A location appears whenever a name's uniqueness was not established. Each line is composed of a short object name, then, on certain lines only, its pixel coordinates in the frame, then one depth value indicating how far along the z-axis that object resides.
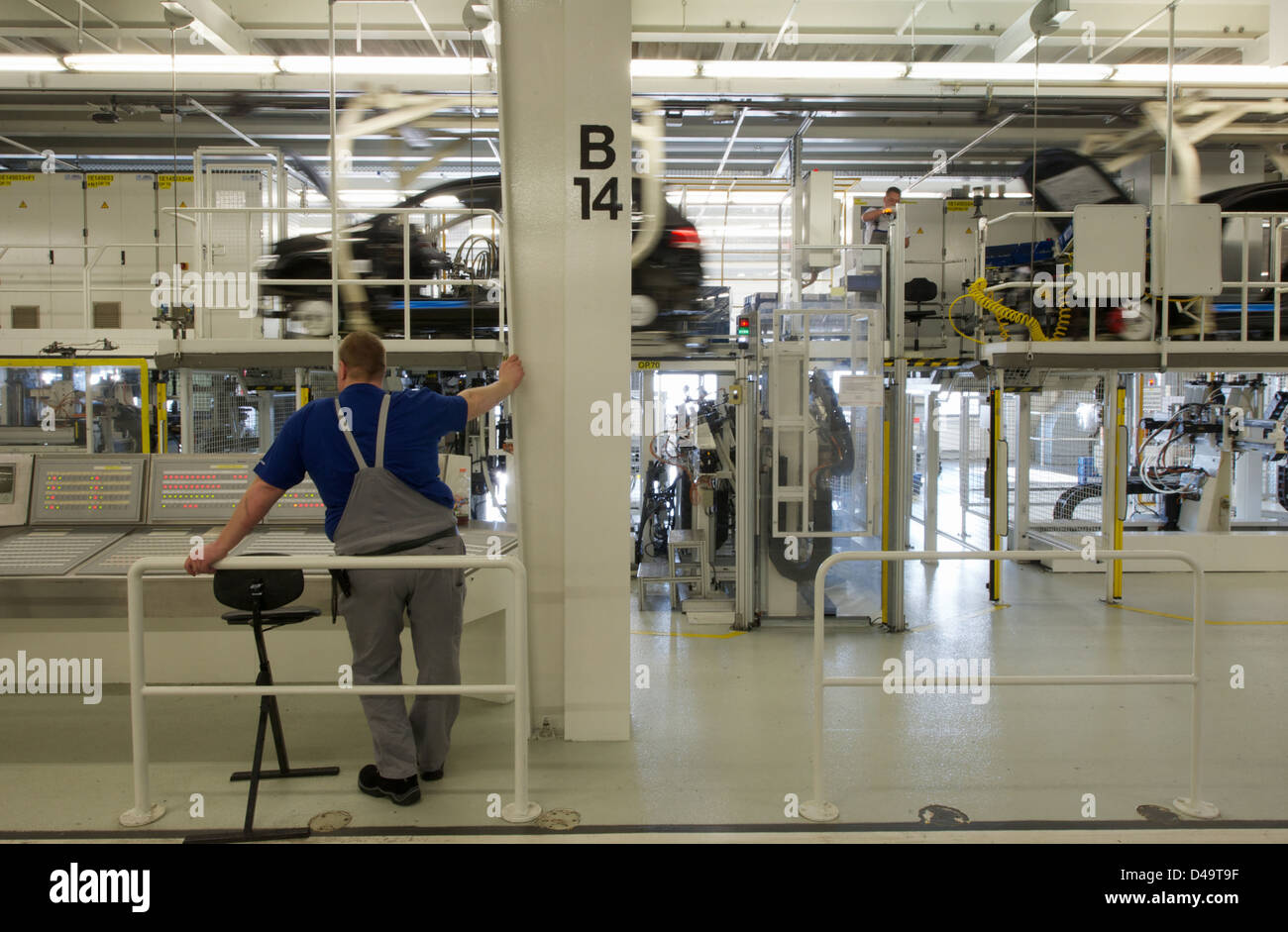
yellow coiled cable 5.90
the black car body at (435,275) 5.31
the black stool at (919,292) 7.22
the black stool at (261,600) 2.85
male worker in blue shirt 3.00
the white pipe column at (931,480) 8.37
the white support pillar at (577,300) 3.72
